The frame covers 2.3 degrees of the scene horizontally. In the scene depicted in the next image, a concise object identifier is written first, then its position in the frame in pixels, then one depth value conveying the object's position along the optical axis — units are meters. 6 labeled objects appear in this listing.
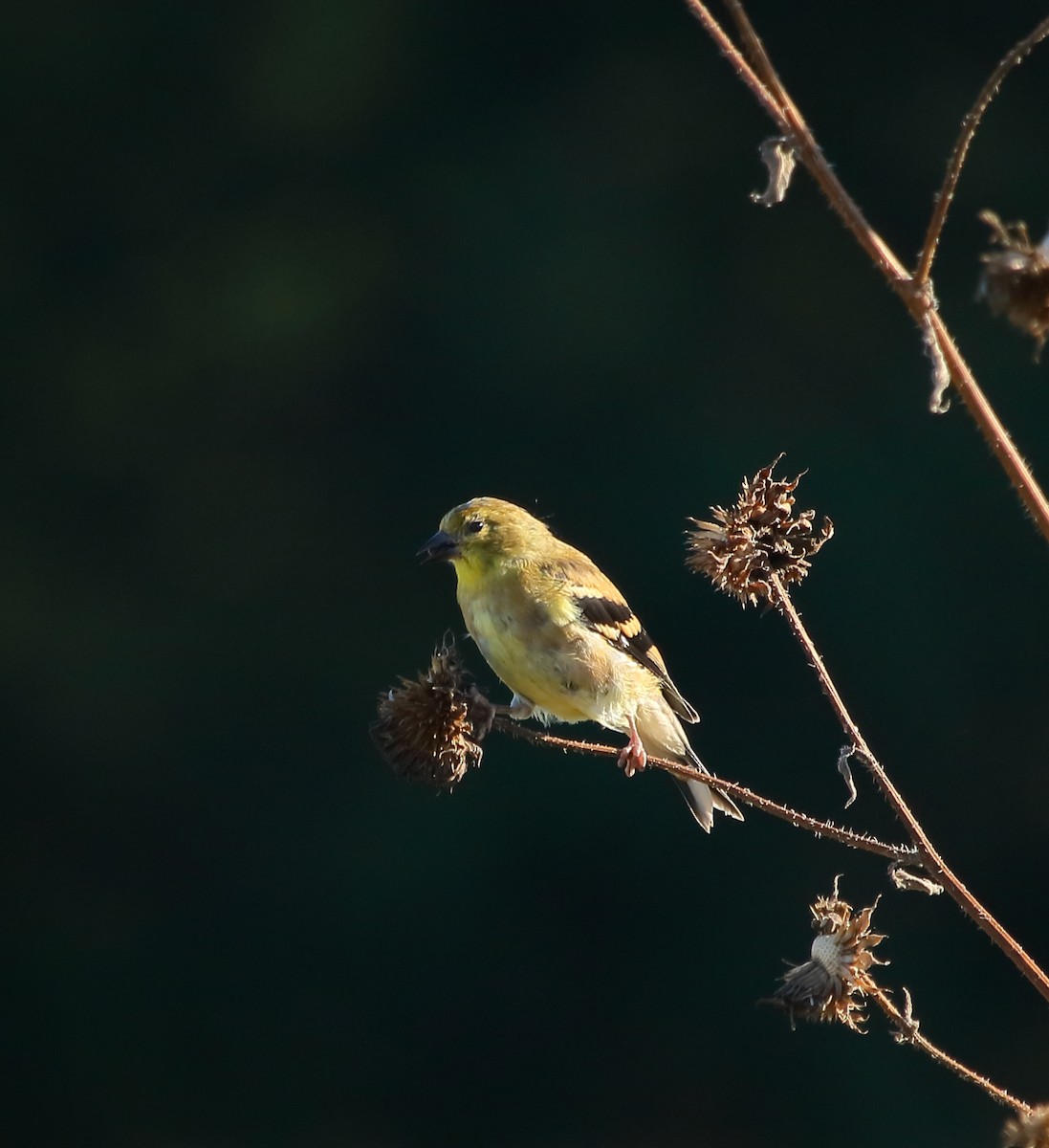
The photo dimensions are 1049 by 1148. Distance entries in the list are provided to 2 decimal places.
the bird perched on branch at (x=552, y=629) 6.41
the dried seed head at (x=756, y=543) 6.27
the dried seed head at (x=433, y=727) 6.30
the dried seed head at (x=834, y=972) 6.23
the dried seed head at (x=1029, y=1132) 5.09
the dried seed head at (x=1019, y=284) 5.56
